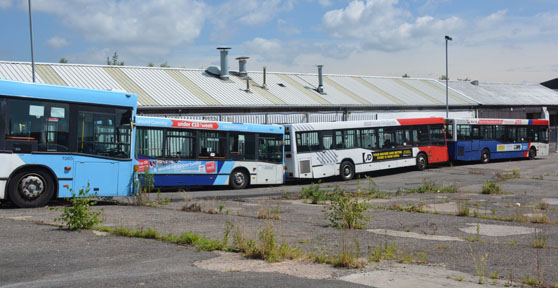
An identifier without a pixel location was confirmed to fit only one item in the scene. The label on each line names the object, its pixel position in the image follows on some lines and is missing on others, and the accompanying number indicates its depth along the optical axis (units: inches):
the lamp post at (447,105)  1825.1
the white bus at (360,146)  1053.8
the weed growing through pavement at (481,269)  274.6
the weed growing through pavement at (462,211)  570.9
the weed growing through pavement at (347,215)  466.0
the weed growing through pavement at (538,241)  381.4
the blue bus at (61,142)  549.6
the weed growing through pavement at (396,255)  328.2
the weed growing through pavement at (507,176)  1047.6
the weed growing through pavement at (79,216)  419.5
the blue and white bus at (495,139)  1414.9
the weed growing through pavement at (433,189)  828.6
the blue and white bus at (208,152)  821.9
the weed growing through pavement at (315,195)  708.0
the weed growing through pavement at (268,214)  529.9
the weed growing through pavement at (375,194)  753.5
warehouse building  1328.7
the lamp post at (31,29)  1043.3
